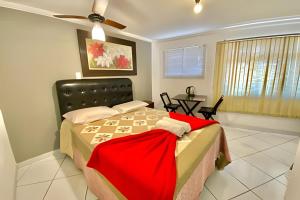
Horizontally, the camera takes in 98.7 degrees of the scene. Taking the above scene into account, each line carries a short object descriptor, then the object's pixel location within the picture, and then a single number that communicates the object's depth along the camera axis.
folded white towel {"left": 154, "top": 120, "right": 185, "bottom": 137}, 1.42
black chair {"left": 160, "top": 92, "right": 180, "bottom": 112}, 3.38
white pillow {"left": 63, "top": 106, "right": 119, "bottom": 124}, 1.83
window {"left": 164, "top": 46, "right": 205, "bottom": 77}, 3.37
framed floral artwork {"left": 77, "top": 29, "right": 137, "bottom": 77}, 2.30
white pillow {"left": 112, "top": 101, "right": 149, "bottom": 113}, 2.39
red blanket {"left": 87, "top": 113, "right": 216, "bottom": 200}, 0.82
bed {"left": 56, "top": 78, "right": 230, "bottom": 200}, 1.08
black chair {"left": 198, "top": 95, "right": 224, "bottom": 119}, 2.84
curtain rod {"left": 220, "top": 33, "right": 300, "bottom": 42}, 2.33
